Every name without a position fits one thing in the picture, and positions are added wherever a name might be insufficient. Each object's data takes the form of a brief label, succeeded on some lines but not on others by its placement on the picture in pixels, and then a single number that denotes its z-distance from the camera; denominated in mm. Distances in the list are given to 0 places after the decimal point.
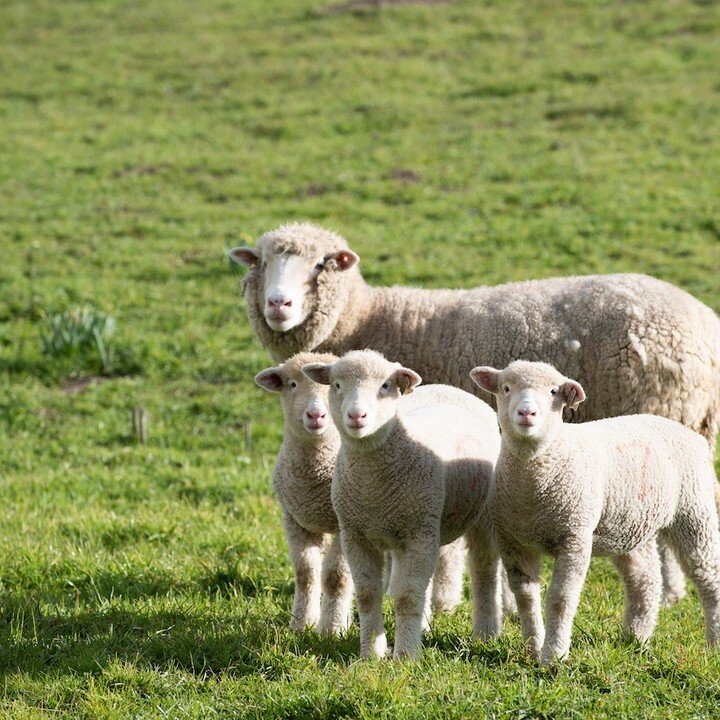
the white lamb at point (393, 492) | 9414
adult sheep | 12969
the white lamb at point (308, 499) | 10586
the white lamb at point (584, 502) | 9195
